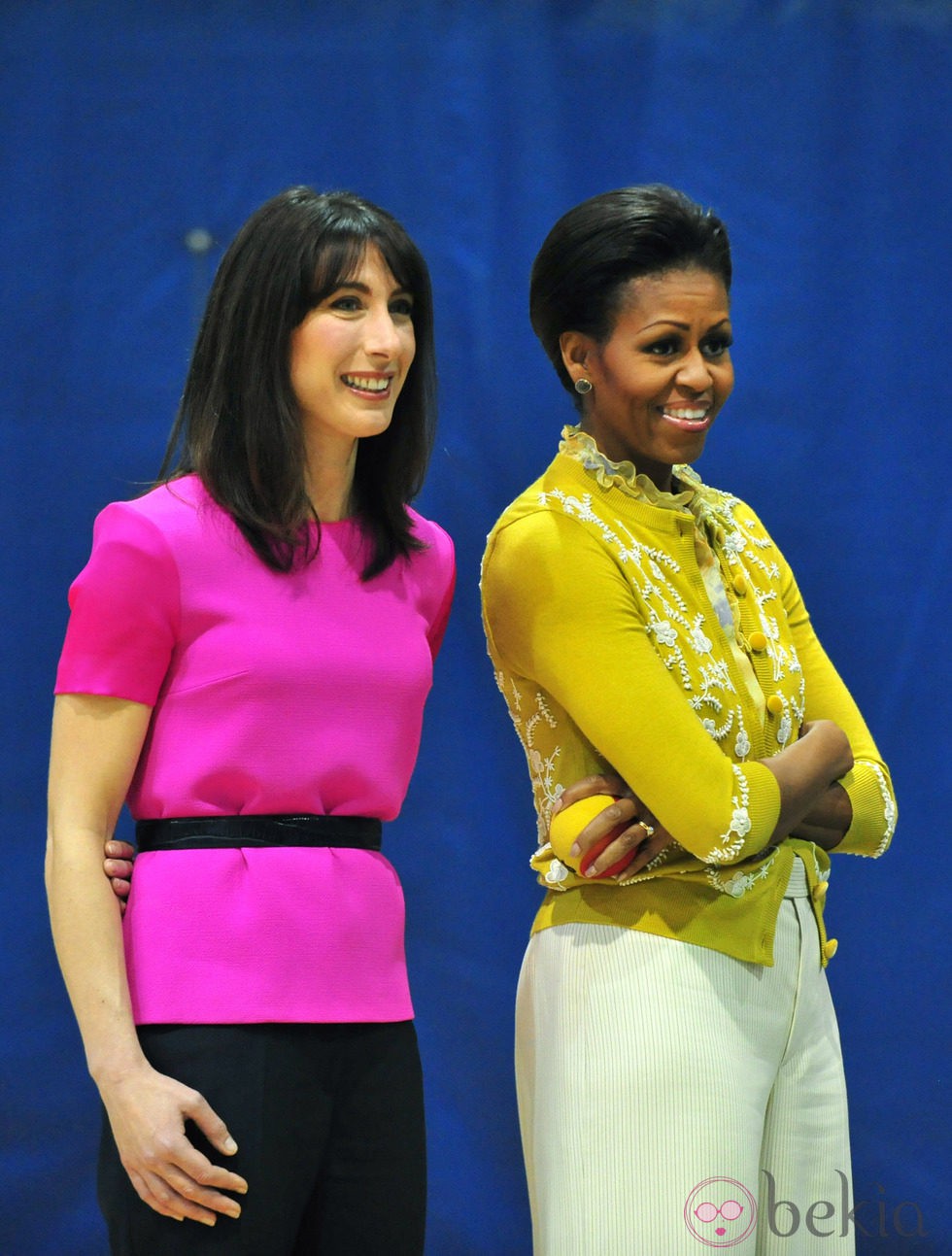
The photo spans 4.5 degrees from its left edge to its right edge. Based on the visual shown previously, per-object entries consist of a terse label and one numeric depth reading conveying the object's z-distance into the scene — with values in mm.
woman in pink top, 11921
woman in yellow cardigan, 12105
